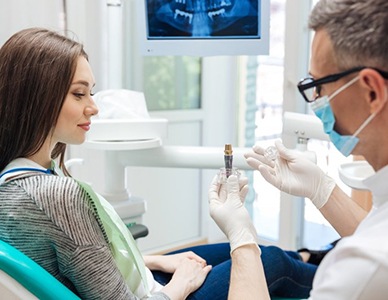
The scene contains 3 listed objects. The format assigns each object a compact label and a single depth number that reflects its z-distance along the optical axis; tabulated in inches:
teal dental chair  44.4
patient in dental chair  46.8
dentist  32.2
